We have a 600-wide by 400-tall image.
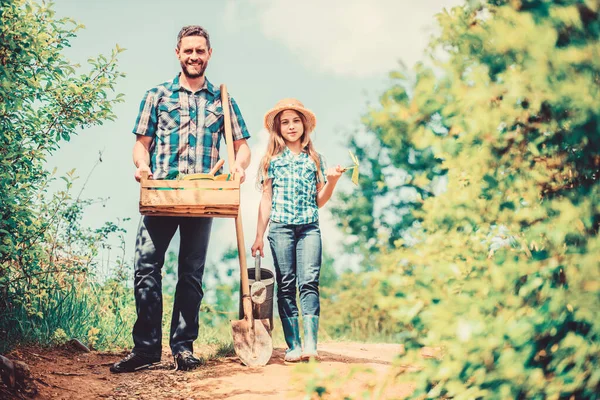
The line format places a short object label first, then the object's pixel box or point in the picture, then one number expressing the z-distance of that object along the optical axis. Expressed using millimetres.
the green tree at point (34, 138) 5137
